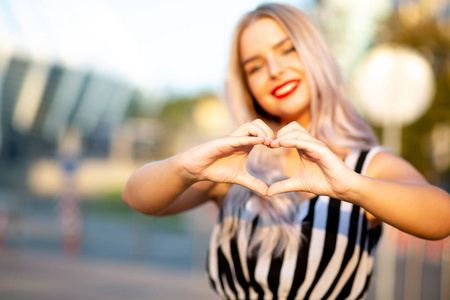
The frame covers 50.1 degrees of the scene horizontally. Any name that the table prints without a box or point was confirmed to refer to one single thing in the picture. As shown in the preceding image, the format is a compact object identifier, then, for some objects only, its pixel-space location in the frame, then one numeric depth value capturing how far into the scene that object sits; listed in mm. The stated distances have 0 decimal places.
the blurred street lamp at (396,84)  4590
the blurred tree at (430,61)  9781
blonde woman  1516
